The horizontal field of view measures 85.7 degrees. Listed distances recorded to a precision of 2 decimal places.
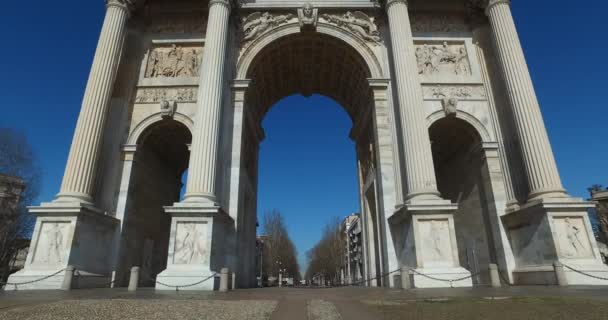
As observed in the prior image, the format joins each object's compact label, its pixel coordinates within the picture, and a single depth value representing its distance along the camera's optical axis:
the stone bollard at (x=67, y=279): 10.63
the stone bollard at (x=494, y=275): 10.87
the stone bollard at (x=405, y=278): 10.75
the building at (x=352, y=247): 63.16
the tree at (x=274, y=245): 47.11
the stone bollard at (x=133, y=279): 10.28
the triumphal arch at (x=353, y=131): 11.59
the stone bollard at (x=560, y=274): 10.57
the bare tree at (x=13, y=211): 23.04
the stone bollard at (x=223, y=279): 10.79
